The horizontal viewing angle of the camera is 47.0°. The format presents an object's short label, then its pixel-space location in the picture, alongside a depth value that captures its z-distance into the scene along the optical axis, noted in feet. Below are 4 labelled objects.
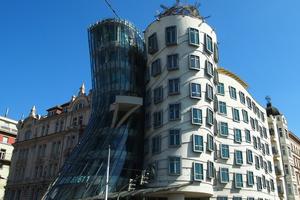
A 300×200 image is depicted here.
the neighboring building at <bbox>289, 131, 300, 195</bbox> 255.50
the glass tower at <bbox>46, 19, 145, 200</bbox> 143.13
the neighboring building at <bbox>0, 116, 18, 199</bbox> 262.34
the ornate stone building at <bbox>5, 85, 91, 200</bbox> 211.61
